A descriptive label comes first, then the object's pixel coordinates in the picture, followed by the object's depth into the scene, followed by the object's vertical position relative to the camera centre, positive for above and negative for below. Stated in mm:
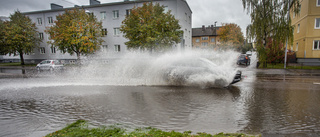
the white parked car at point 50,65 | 22562 -951
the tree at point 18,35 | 30234 +4152
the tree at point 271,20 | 17734 +3585
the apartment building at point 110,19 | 32022 +7434
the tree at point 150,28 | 21234 +3504
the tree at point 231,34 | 43919 +5642
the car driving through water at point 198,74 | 8781 -896
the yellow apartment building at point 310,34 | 22609 +2777
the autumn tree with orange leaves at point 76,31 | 24562 +3767
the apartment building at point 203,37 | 70438 +7642
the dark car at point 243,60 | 25381 -595
